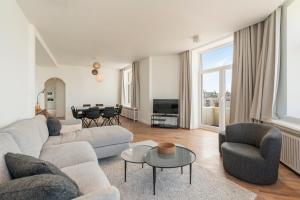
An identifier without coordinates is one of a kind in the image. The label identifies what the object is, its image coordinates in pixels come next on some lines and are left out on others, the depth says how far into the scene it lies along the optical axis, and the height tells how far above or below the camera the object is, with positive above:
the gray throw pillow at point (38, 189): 0.86 -0.51
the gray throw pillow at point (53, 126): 2.94 -0.56
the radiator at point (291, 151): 2.38 -0.85
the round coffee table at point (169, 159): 1.99 -0.83
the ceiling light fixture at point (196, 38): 3.99 +1.43
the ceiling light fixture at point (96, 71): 5.50 +0.90
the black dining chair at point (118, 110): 6.21 -0.55
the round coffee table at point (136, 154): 2.20 -0.85
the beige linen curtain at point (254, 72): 2.94 +0.49
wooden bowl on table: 2.27 -0.73
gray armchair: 2.12 -0.80
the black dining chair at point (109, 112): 5.89 -0.58
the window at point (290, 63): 2.76 +0.58
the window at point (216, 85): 4.74 +0.34
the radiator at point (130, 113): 7.18 -0.81
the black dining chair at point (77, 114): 5.69 -0.64
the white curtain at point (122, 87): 9.04 +0.50
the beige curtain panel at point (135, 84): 6.97 +0.51
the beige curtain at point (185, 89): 5.39 +0.23
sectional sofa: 1.34 -0.71
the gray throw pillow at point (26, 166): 1.08 -0.48
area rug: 1.94 -1.18
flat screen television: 5.75 -0.35
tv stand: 5.80 -0.90
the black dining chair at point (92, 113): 5.62 -0.59
